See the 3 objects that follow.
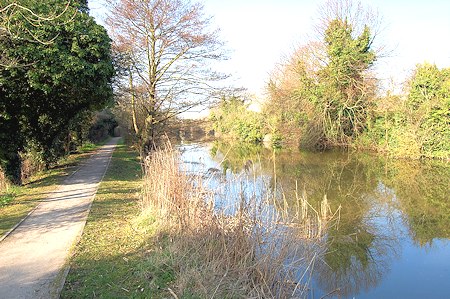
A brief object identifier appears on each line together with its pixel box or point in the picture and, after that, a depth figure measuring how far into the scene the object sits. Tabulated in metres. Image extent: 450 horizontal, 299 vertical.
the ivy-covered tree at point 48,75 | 8.93
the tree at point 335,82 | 22.73
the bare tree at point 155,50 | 13.77
